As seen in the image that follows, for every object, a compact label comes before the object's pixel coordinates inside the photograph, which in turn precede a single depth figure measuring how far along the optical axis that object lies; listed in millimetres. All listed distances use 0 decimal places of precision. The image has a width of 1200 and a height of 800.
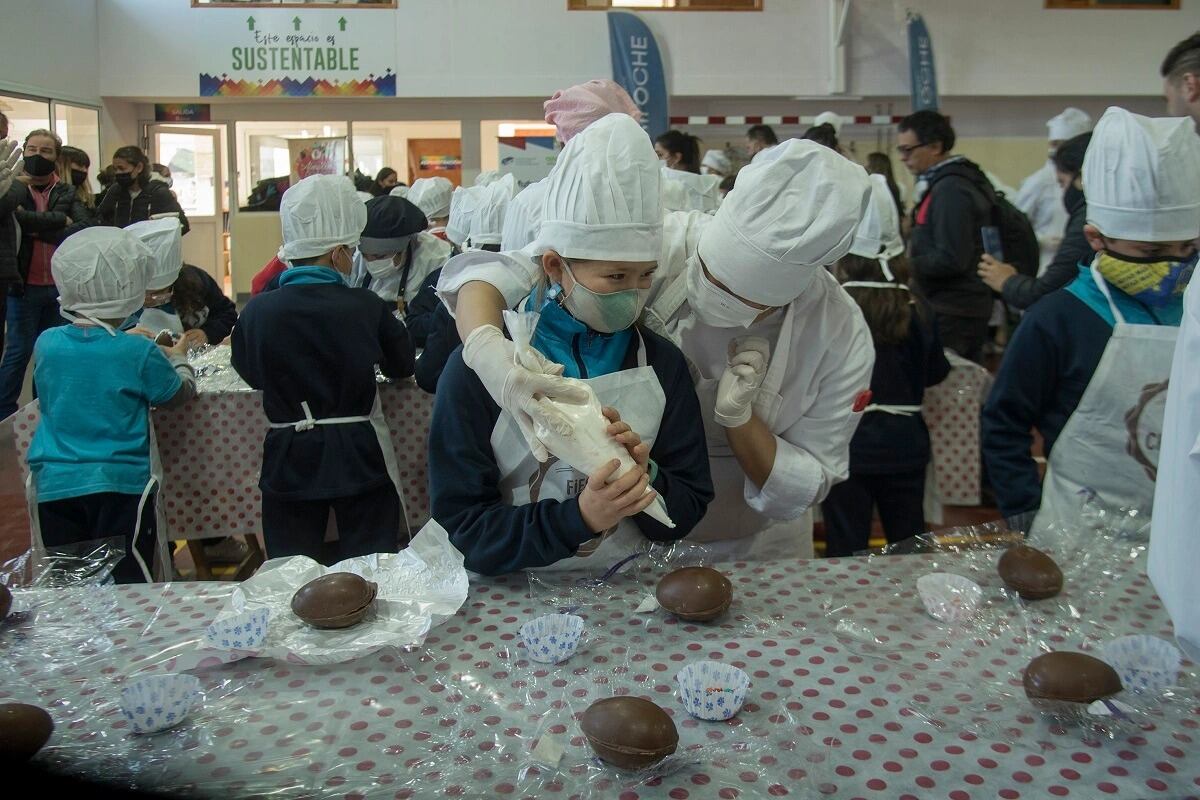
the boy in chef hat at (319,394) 2928
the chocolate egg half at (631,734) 1112
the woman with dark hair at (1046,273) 3689
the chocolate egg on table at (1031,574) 1576
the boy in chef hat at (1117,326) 2090
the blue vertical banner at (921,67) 10344
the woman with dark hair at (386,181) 8778
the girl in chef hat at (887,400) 3152
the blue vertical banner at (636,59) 10352
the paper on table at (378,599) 1403
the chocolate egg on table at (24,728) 937
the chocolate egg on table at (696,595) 1505
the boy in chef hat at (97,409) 2797
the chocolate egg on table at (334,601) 1457
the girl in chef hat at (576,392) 1602
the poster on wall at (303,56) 10555
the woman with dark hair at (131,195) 7137
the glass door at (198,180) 11258
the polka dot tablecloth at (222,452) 3432
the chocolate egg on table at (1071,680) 1224
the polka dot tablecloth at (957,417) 3869
